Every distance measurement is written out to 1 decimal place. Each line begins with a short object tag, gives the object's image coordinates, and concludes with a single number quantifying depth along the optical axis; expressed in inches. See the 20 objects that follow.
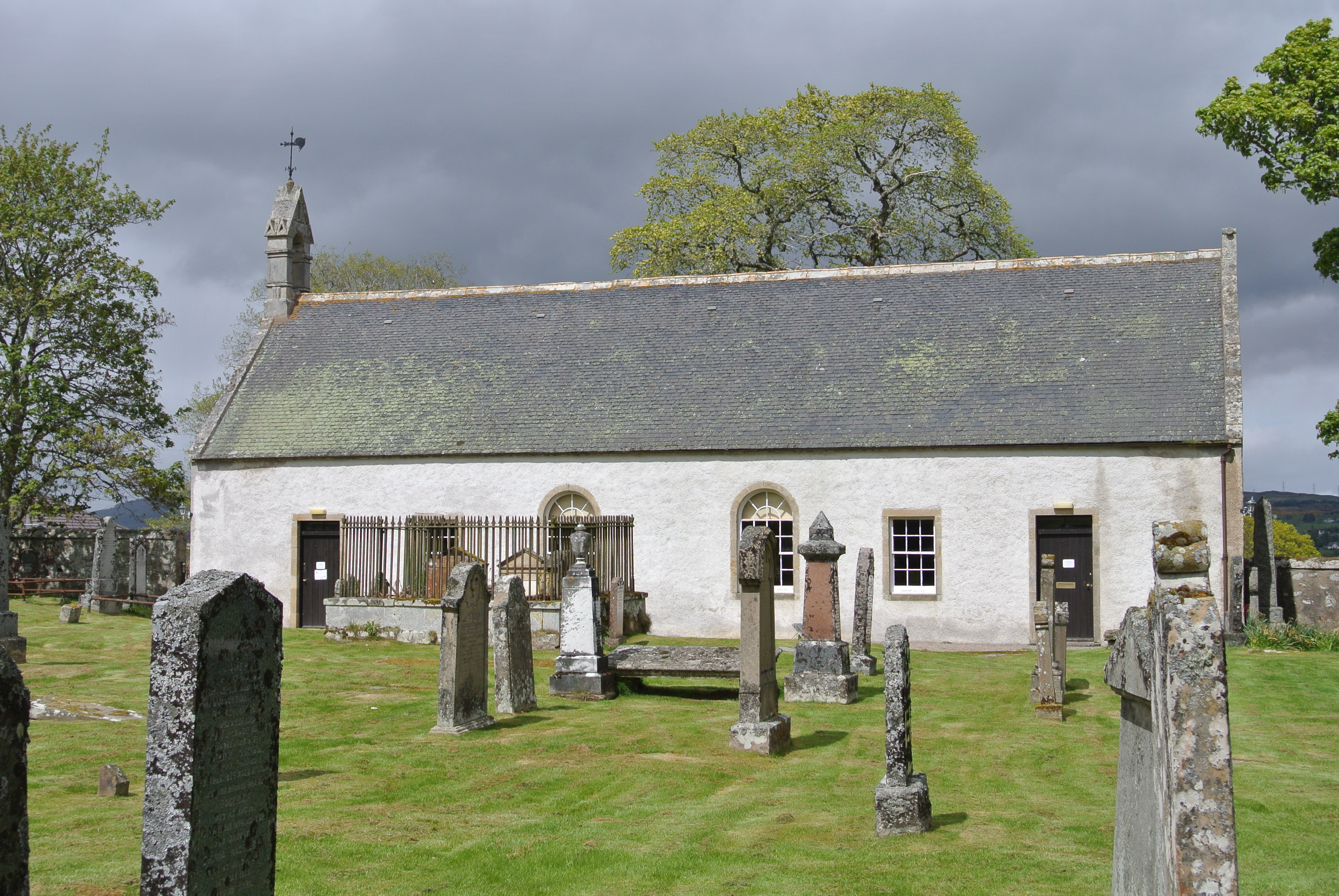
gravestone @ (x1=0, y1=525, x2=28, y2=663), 700.0
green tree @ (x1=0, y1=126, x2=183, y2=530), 1216.2
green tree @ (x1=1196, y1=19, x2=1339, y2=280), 917.8
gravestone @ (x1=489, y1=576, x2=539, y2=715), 553.0
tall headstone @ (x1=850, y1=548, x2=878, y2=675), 702.5
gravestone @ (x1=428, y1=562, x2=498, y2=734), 494.6
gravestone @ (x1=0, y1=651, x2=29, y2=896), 152.5
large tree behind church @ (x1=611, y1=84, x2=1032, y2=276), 1535.4
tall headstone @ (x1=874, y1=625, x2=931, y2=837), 340.5
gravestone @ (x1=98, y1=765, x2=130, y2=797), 375.2
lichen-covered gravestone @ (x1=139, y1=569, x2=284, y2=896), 179.6
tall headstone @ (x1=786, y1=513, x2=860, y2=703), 606.9
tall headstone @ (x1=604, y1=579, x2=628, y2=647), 898.7
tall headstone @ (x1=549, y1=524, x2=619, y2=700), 609.6
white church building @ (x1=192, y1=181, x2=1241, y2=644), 919.7
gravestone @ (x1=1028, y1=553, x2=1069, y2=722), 572.1
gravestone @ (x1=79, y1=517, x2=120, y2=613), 1119.6
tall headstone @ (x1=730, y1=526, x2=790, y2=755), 471.8
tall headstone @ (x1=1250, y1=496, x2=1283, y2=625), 955.3
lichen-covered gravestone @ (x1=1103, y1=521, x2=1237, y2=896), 138.4
